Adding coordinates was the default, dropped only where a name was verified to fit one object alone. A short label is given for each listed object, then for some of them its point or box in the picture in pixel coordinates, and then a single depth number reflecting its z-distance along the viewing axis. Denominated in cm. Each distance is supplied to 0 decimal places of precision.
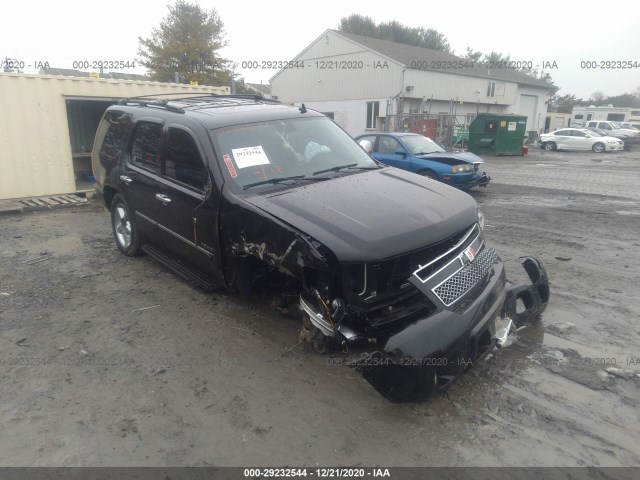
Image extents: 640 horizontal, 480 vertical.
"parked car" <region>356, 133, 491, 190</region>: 1080
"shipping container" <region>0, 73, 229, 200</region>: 915
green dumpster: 2388
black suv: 298
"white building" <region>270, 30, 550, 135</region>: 2998
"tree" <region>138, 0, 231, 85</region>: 3347
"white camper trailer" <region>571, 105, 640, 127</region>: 4988
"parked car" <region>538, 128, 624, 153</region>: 2808
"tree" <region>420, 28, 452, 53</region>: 5738
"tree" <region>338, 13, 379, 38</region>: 5228
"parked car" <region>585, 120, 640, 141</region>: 3240
